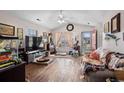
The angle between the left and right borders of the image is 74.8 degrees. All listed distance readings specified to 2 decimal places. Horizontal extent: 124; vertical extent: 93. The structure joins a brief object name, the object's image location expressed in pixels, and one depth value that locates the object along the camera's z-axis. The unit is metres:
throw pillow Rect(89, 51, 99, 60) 2.44
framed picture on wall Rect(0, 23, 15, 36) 2.49
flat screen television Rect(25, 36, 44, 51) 3.28
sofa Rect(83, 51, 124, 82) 1.37
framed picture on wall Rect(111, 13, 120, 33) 1.84
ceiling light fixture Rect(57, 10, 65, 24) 3.39
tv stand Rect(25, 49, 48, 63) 3.18
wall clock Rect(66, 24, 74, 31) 5.19
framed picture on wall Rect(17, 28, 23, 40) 2.99
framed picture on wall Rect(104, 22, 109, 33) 2.53
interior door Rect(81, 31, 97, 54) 4.10
